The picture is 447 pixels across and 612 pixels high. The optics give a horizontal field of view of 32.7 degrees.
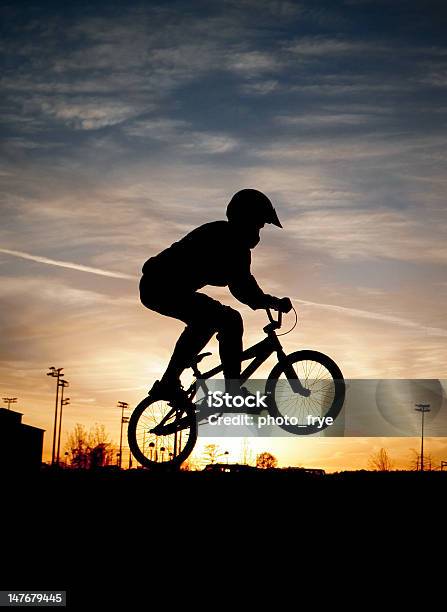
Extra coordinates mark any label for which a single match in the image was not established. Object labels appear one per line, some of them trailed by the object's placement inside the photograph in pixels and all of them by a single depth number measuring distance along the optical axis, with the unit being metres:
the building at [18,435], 64.41
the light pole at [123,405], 111.09
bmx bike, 11.17
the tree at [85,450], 79.31
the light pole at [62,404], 94.25
